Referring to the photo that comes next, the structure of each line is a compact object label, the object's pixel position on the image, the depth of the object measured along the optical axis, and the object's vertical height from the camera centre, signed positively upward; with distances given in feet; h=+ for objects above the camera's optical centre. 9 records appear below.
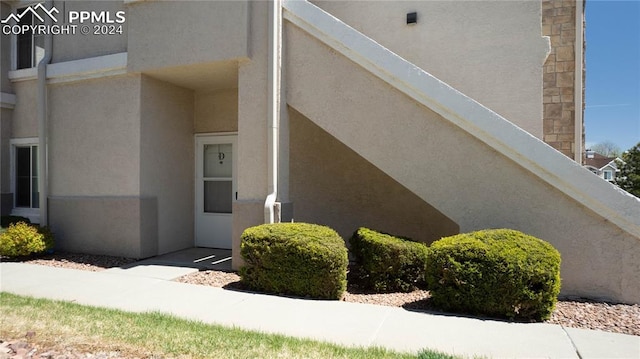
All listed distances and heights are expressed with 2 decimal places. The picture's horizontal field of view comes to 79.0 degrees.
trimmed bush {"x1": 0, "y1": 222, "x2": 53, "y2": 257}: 25.25 -4.01
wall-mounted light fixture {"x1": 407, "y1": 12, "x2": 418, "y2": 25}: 27.14 +11.28
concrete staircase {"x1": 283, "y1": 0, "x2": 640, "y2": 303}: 16.89 +1.23
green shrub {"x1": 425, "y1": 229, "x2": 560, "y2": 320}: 14.88 -3.82
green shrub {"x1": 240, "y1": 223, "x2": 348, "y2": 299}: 17.80 -3.83
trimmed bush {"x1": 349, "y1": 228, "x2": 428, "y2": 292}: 18.62 -4.00
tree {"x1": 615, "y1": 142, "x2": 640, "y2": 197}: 71.92 +1.46
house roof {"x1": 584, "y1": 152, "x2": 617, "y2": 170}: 164.66 +7.67
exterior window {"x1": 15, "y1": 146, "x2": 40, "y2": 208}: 31.17 +0.26
